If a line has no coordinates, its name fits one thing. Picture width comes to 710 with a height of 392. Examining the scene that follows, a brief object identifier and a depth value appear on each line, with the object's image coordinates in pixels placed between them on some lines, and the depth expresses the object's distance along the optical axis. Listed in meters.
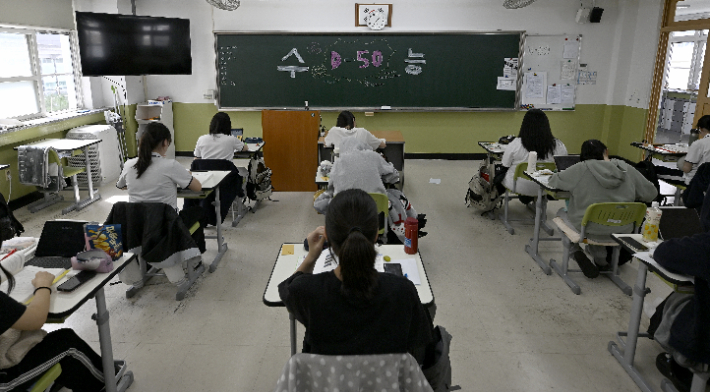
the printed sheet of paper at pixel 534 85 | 7.79
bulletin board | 7.68
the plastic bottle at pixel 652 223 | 2.79
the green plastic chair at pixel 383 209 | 3.51
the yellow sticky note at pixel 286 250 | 2.53
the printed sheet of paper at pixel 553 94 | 7.86
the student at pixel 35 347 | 1.79
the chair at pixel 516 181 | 4.55
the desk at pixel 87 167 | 5.52
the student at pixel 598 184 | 3.52
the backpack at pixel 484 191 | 5.26
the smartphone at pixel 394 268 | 2.26
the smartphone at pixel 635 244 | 2.74
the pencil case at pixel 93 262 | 2.27
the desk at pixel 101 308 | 2.03
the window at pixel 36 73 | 5.81
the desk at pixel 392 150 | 6.03
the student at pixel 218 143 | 4.87
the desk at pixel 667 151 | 5.42
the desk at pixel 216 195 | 3.85
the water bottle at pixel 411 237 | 2.50
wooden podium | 5.89
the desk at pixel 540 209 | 3.96
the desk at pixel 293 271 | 2.09
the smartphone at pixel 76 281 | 2.12
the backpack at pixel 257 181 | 5.47
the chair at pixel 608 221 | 3.45
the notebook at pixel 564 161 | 4.19
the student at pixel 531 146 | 4.70
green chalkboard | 7.62
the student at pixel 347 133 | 5.24
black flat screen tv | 6.00
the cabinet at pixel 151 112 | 7.44
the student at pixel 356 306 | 1.52
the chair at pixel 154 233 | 3.20
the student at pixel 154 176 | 3.35
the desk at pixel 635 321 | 2.54
